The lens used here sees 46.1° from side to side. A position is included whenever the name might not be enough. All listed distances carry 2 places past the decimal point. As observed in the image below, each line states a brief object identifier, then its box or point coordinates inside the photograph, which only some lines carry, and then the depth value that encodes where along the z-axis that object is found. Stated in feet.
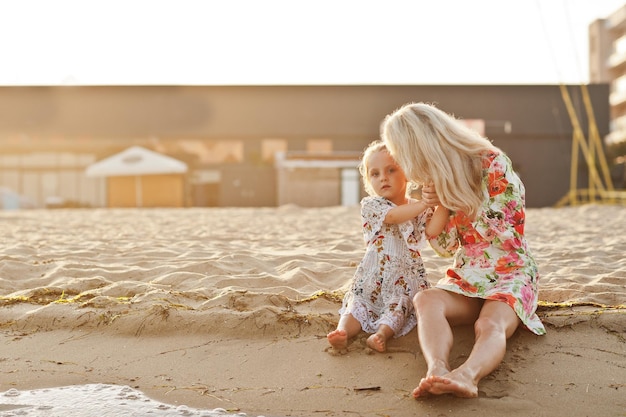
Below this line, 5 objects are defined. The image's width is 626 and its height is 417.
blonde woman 8.87
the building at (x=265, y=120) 75.25
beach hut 61.98
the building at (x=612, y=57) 109.09
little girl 9.46
